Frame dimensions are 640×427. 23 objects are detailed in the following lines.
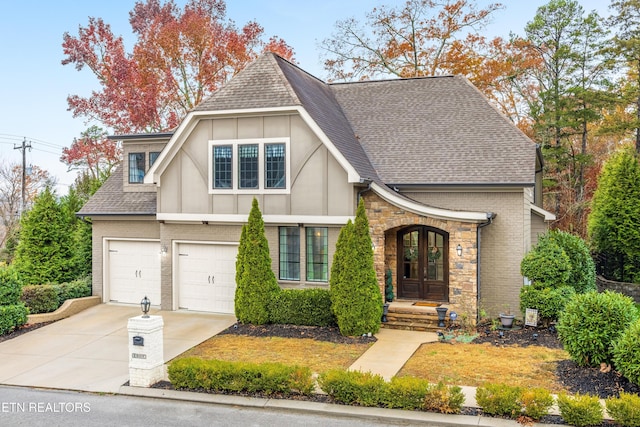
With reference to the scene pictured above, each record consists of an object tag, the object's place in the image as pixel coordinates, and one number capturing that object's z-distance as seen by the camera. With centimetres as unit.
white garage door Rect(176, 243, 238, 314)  1584
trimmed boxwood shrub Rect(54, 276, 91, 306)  1620
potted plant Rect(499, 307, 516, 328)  1367
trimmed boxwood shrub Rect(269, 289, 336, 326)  1384
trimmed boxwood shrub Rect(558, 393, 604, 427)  748
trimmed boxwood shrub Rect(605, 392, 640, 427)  730
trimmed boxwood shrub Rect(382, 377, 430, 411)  825
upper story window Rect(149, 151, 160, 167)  1766
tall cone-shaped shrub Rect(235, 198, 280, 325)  1417
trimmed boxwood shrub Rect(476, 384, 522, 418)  785
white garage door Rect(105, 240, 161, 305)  1705
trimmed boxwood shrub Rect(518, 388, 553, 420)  767
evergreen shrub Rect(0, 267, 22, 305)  1384
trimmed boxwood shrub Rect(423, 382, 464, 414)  807
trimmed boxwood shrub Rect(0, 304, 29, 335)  1362
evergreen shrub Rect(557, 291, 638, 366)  948
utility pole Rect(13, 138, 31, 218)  3281
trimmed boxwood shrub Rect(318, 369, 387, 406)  850
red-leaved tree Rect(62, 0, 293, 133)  2753
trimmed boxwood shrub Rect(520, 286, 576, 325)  1323
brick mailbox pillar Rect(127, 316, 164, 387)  964
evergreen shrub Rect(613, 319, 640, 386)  850
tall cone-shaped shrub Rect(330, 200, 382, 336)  1295
